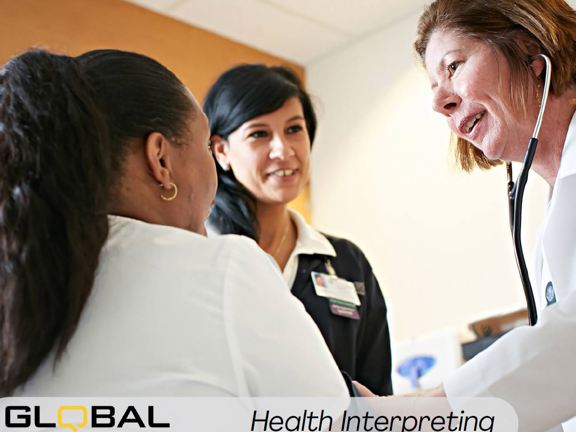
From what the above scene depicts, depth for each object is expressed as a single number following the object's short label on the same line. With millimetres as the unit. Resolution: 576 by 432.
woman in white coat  1383
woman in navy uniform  2100
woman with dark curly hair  925
